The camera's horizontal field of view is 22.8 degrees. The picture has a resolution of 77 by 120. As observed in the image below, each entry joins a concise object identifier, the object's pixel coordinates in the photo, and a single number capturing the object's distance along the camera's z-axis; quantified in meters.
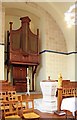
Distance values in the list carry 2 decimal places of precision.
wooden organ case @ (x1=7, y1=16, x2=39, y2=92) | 9.09
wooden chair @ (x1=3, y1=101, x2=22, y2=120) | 3.86
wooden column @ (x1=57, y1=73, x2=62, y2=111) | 4.88
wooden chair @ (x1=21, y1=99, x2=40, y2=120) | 3.74
